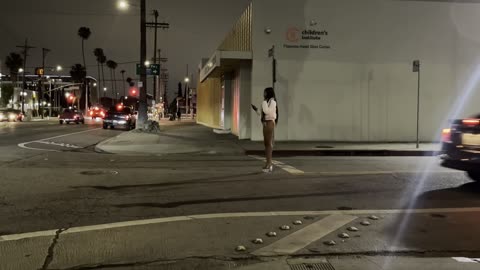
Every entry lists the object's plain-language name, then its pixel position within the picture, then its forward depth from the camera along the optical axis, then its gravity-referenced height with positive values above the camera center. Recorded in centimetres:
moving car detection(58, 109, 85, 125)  4912 -52
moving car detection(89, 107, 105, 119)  7006 -13
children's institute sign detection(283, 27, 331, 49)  2134 +295
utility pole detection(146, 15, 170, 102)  4521 +750
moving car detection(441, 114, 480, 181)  927 -56
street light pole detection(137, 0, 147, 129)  2957 +212
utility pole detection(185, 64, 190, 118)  8565 +221
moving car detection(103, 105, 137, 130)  3712 -50
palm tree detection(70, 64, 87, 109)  11852 +867
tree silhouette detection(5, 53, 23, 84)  11406 +1023
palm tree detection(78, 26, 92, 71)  10194 +1492
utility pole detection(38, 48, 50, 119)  8804 +311
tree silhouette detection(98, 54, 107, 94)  12538 +1220
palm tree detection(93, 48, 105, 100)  12394 +1350
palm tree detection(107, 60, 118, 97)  13594 +1193
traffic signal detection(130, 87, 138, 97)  4911 +190
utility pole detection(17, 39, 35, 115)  8069 +944
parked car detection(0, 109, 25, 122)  5809 -45
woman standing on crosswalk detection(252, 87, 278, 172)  1238 -14
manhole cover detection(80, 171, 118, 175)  1228 -137
